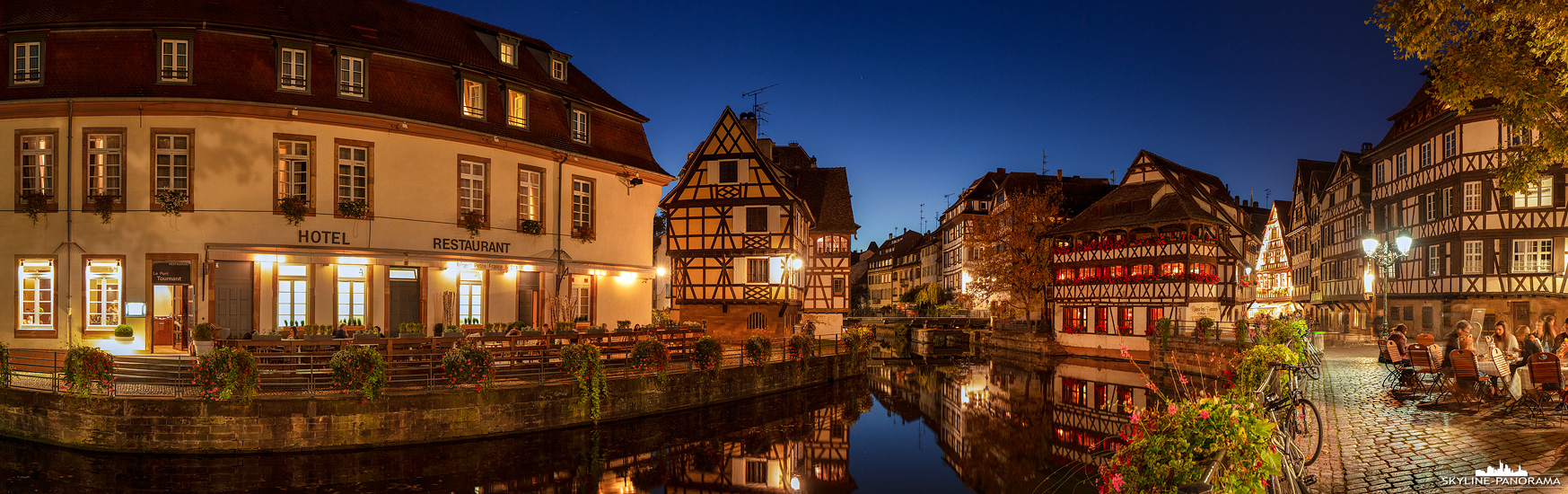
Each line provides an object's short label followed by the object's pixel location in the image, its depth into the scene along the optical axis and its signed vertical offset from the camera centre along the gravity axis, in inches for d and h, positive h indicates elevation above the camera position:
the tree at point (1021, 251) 1755.7 +47.5
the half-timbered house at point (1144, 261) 1487.5 +22.9
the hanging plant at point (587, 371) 674.2 -76.5
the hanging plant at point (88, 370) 543.8 -60.4
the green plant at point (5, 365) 585.0 -61.4
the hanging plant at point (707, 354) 801.1 -75.0
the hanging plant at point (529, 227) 868.6 +48.3
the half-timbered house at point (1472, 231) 1197.1 +61.5
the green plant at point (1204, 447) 157.9 -32.7
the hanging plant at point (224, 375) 538.3 -62.9
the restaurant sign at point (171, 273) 688.4 +1.8
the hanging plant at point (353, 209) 731.7 +56.7
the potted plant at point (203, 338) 619.2 -45.5
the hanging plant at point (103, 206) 682.8 +55.7
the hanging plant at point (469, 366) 605.3 -65.5
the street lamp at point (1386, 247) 870.4 +27.1
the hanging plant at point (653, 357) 735.1 -72.1
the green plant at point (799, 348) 991.0 -86.4
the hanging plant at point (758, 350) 894.4 -80.3
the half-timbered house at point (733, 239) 1413.6 +60.0
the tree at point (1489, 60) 395.9 +103.6
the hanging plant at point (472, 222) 812.6 +50.4
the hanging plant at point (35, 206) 684.7 +56.1
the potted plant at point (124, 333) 678.5 -46.1
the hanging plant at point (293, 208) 708.0 +55.3
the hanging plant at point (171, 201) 684.1 +59.5
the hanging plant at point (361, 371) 560.4 -63.6
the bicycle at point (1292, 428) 196.1 -52.5
